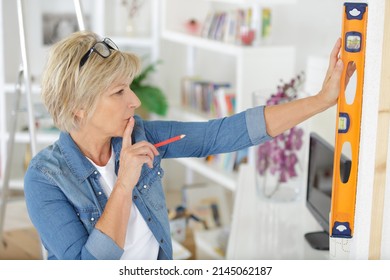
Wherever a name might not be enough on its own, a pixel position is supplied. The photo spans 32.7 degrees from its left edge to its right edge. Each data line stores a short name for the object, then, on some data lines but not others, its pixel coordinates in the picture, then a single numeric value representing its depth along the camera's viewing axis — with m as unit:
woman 1.37
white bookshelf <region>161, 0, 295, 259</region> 3.26
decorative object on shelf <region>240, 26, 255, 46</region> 3.31
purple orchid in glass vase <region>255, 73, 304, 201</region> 2.51
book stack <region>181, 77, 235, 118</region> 3.62
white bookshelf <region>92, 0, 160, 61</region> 4.20
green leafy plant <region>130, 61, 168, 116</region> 4.00
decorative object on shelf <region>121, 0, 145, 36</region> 4.28
